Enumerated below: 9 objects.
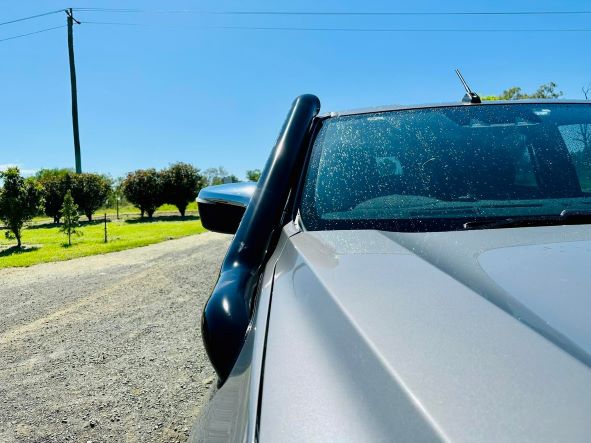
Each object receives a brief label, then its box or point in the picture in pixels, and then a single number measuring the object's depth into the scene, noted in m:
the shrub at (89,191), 36.19
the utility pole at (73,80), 31.44
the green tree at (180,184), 39.62
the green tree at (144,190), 38.38
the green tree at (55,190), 35.78
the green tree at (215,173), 88.06
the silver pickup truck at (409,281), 0.54
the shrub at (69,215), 17.55
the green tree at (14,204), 16.26
